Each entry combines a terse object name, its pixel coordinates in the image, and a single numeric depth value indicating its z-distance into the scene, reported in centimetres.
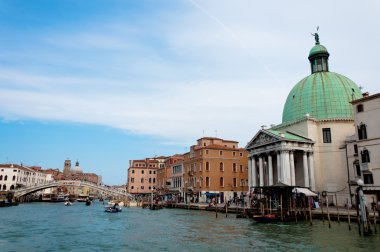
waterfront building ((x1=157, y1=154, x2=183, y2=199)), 5709
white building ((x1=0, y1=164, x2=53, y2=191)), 7188
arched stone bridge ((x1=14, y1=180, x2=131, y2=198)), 6419
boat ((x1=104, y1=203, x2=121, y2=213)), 3947
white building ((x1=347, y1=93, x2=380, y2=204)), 2591
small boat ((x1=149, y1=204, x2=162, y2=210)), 4508
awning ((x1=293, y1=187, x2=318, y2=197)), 2753
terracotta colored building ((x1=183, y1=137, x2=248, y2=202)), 4809
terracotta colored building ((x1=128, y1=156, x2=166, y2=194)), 7269
